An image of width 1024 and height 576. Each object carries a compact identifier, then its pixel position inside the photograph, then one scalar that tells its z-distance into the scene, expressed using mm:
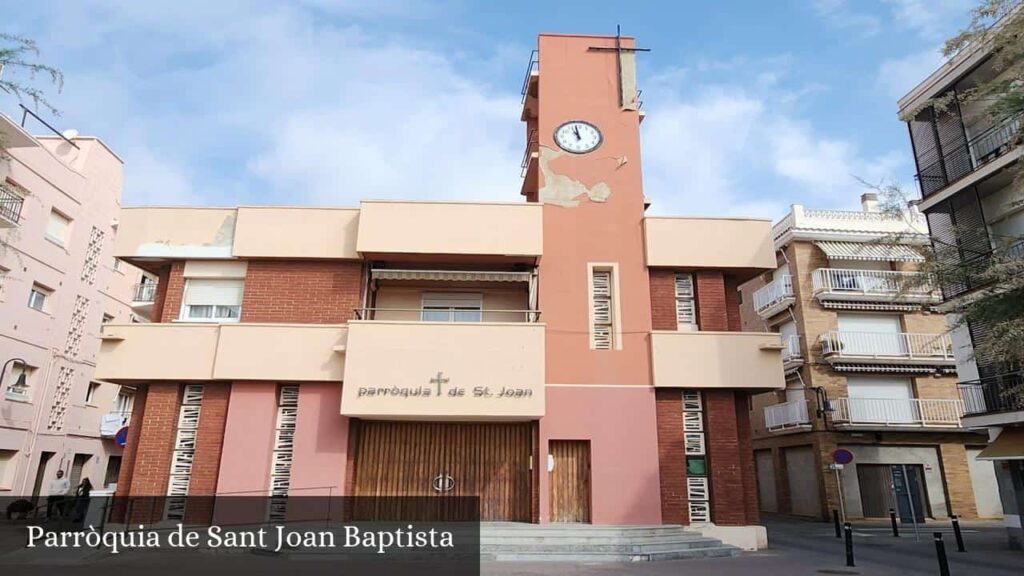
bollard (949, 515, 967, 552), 14555
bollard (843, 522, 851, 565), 12188
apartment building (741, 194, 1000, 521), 23812
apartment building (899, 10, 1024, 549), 15219
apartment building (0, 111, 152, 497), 23297
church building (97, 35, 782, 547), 15211
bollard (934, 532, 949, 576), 10133
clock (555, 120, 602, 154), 18312
